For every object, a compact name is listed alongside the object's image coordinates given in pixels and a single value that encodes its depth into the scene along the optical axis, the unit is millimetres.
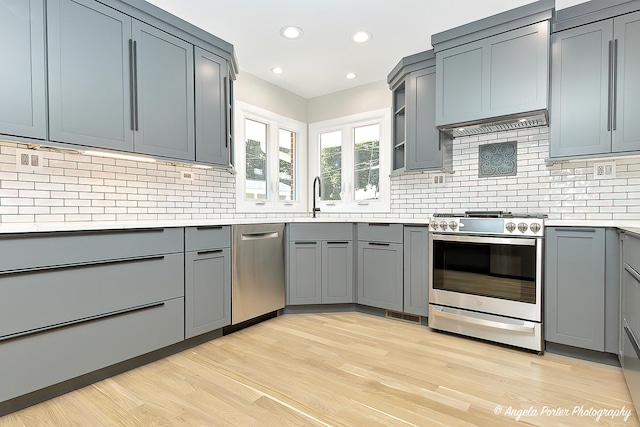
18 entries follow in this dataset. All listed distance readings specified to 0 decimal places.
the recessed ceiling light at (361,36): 2964
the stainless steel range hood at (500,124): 2678
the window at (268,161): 3740
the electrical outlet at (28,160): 2133
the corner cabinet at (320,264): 3371
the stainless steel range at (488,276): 2465
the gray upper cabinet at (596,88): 2344
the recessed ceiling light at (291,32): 2889
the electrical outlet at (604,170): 2664
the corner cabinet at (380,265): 3199
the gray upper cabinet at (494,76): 2549
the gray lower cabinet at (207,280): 2484
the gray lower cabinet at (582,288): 2211
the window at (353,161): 4027
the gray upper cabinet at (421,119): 3189
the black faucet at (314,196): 4138
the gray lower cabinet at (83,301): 1678
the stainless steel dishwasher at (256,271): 2859
